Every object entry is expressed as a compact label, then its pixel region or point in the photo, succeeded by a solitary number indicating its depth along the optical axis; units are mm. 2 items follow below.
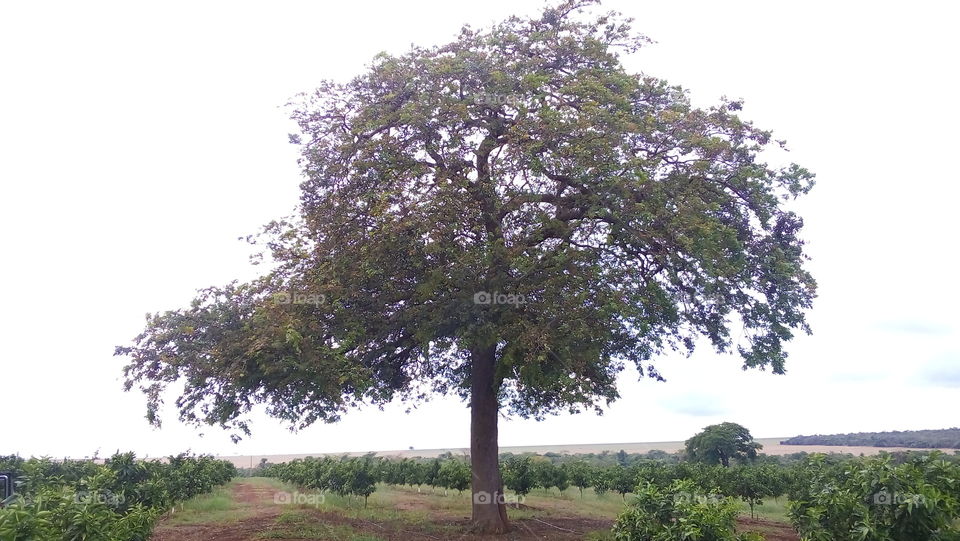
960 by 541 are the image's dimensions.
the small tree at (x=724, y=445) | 53781
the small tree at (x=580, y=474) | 38669
